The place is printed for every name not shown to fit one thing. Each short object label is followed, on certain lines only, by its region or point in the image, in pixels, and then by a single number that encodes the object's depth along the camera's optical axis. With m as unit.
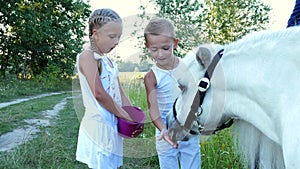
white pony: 1.51
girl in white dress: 1.91
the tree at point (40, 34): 17.16
